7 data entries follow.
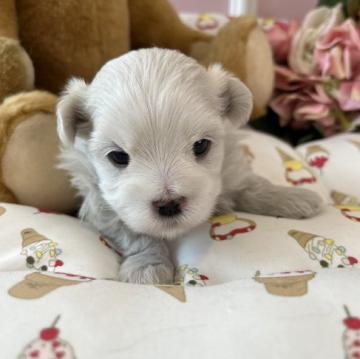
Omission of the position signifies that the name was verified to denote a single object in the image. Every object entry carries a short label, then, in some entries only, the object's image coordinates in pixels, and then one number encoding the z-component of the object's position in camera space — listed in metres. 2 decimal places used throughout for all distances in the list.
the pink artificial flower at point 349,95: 0.25
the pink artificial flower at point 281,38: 0.28
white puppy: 0.14
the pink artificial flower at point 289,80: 0.27
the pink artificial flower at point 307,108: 0.26
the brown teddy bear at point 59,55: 0.17
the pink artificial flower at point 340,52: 0.26
